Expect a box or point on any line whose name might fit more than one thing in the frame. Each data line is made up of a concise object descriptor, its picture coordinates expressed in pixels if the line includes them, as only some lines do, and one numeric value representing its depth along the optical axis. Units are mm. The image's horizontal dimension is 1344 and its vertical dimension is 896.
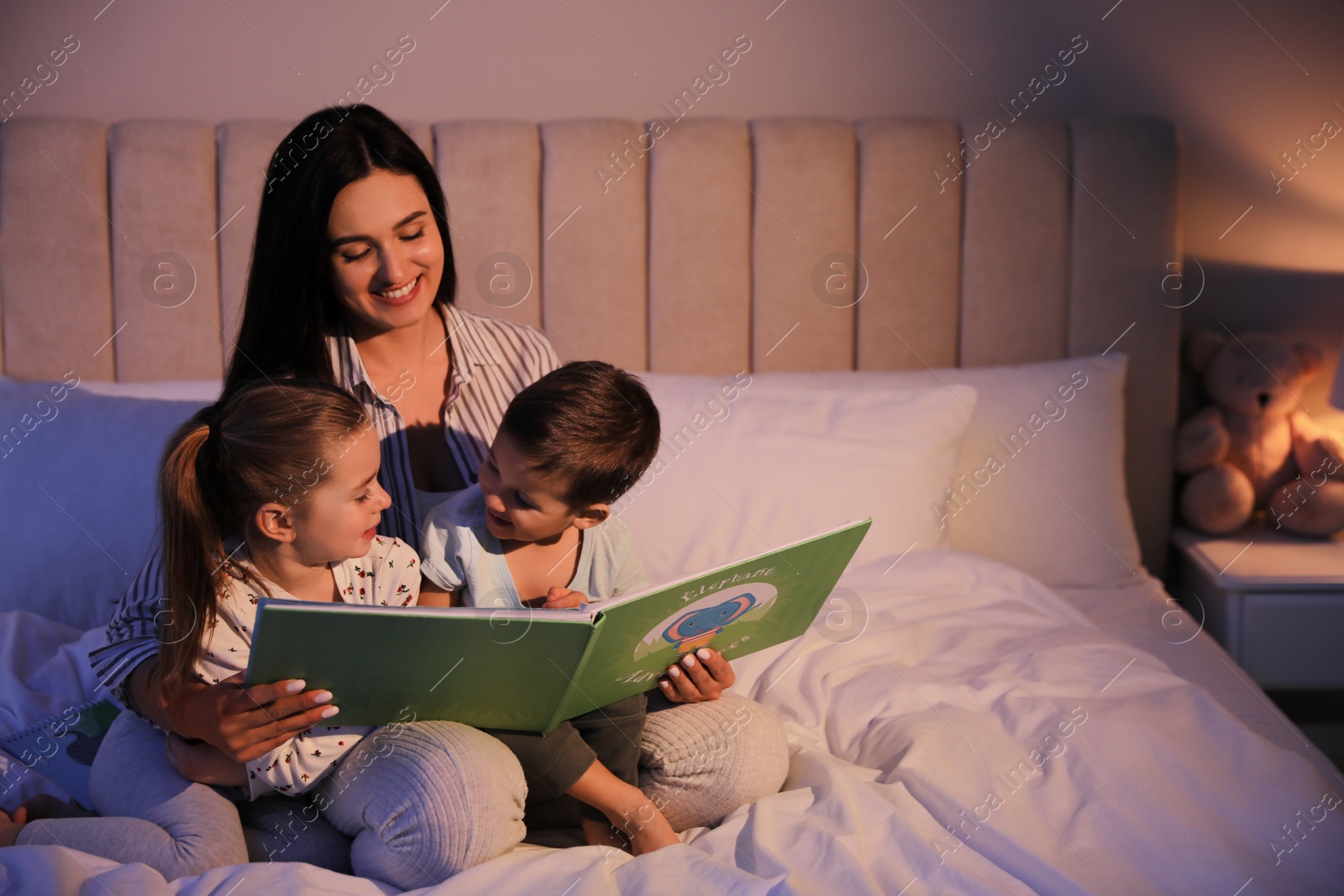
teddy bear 2152
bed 1510
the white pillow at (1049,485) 1951
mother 1176
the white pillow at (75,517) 1660
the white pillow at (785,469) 1771
